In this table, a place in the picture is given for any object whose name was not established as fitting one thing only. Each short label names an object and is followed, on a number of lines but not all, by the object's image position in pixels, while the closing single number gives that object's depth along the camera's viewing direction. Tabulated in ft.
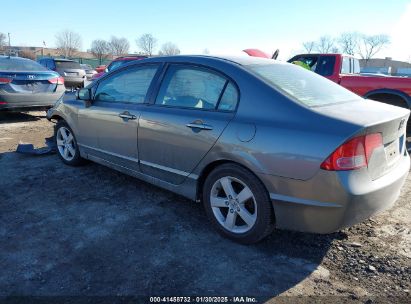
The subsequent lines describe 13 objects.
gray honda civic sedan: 8.13
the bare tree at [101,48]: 252.42
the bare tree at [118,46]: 271.69
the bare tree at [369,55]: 272.31
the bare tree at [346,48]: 273.66
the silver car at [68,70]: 46.21
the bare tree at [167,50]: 253.24
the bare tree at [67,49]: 264.93
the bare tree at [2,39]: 274.69
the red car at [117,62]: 43.55
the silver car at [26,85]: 24.63
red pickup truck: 21.85
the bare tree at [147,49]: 275.94
